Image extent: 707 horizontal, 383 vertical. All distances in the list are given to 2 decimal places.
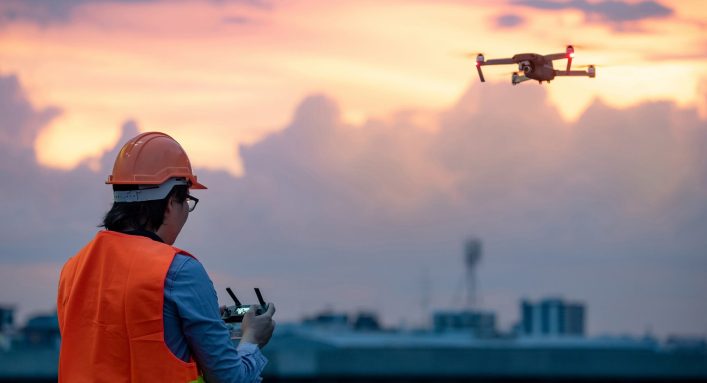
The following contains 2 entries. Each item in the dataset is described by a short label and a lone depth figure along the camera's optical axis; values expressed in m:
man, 6.75
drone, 8.20
